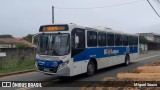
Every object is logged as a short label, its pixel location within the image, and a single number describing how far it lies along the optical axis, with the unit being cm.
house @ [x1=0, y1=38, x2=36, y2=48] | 7589
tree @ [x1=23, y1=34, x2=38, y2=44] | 10046
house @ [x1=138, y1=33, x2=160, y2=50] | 9971
